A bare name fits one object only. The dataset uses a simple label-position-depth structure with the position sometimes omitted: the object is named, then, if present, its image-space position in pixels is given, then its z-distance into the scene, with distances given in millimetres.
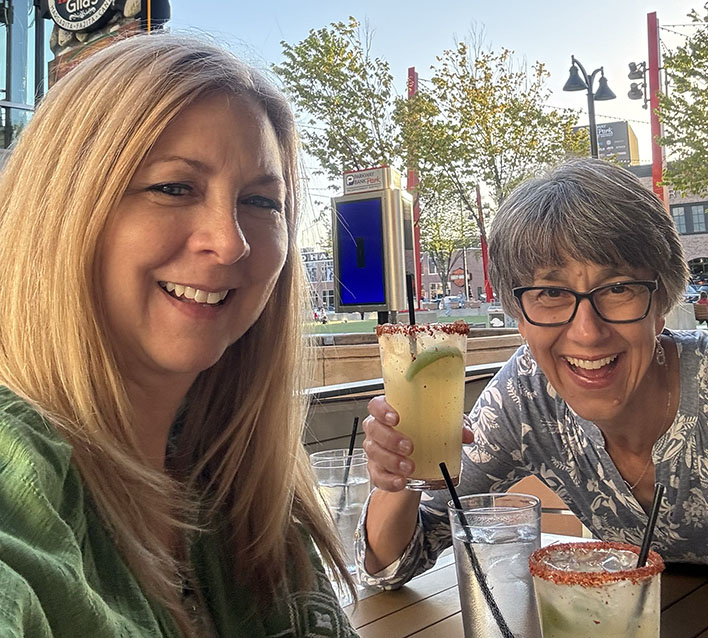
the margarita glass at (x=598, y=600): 817
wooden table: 1184
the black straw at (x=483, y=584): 1057
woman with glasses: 1450
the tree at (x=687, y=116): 9305
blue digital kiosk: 5332
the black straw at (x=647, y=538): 882
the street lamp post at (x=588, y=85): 9891
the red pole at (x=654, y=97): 10238
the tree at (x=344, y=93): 12672
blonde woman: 855
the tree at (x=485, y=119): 12688
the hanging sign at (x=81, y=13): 5516
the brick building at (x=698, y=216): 11470
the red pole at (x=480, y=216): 13097
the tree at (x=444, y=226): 13688
